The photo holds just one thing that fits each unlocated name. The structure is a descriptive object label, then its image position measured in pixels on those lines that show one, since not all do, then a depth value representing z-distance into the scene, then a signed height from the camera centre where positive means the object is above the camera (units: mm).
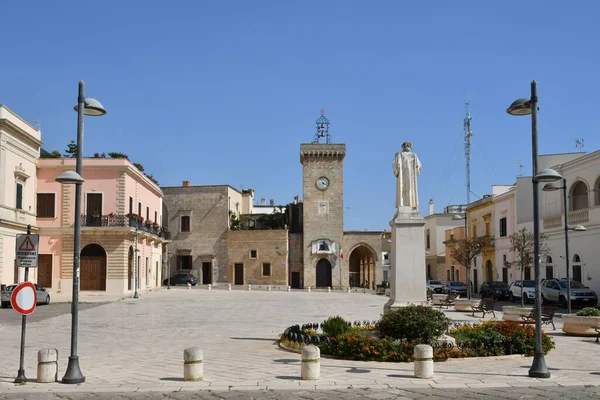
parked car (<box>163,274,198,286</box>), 60969 -2544
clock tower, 60625 +3701
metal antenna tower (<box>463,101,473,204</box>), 56500 +9949
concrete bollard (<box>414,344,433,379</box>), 10531 -1741
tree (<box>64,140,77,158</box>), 65113 +10455
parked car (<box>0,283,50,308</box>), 29469 -2002
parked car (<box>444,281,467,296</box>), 46500 -2522
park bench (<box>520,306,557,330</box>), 18938 -1828
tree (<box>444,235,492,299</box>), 40306 +284
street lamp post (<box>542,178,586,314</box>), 19344 +949
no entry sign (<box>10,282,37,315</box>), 10367 -726
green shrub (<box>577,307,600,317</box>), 17594 -1617
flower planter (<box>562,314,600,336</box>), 17297 -1929
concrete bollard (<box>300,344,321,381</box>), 10367 -1747
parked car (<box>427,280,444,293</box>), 51062 -2625
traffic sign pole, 10312 -1873
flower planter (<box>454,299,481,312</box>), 27914 -2237
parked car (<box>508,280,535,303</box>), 35344 -2117
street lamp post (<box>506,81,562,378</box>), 10680 +1015
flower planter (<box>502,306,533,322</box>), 21109 -1937
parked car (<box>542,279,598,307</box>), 30172 -1913
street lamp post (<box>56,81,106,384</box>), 10289 +860
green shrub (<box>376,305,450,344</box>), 12625 -1387
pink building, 40219 +1630
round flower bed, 12492 -1751
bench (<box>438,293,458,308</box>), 29778 -2250
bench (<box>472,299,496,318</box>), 24375 -2019
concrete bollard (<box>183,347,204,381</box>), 10297 -1753
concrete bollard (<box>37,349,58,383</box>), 10266 -1791
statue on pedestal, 15492 +1812
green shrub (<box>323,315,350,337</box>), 14394 -1641
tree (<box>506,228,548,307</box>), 32031 +333
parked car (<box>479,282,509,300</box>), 39969 -2335
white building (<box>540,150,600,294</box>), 32250 +1666
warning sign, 11289 +43
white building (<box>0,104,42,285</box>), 34531 +3919
